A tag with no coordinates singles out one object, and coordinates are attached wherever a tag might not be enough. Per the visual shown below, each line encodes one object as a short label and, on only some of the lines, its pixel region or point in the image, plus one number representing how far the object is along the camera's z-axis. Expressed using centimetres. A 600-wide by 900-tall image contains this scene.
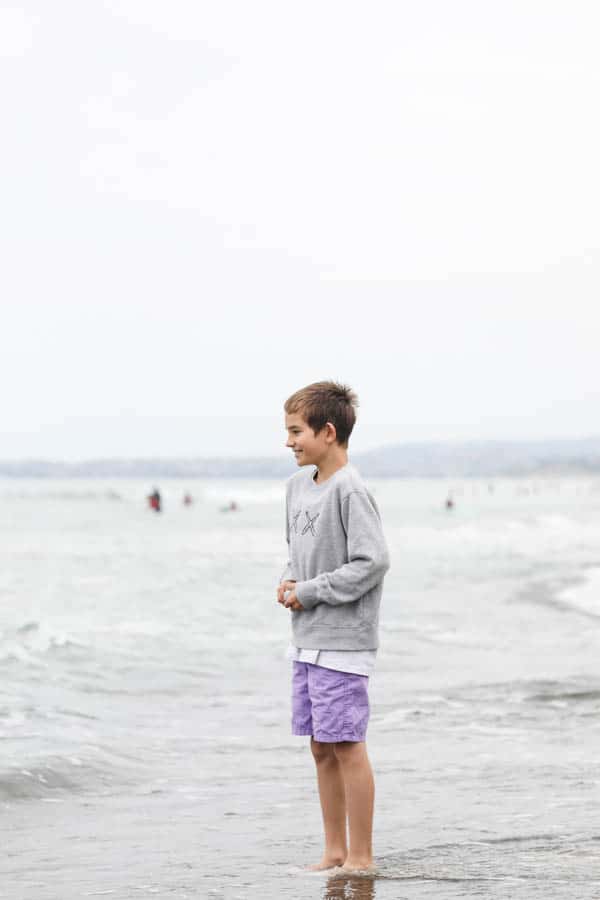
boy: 721
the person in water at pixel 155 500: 11884
